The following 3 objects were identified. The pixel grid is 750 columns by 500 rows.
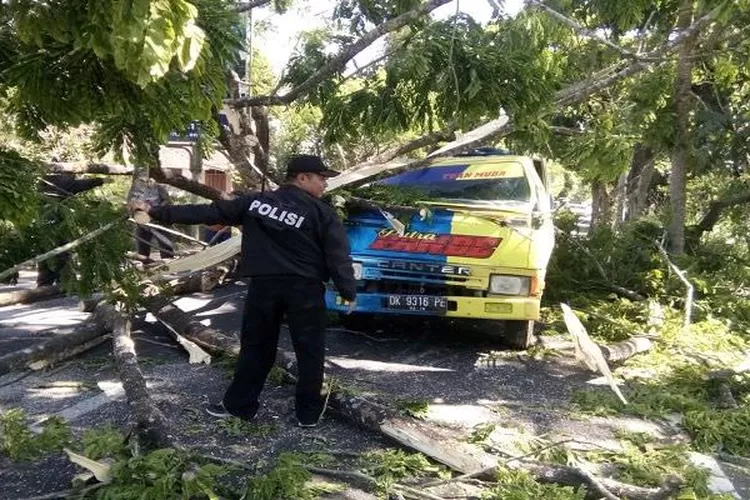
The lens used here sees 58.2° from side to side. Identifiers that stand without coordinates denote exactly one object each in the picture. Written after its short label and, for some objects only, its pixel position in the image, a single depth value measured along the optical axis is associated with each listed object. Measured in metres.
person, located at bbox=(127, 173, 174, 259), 4.71
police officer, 4.12
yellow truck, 5.91
